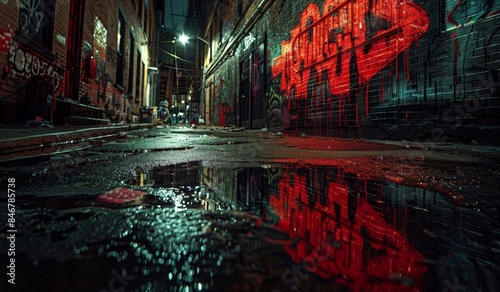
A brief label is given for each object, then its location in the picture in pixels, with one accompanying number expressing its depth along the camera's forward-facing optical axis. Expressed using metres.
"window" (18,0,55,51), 4.53
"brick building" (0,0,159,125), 4.27
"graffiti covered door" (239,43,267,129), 9.06
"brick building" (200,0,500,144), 2.92
